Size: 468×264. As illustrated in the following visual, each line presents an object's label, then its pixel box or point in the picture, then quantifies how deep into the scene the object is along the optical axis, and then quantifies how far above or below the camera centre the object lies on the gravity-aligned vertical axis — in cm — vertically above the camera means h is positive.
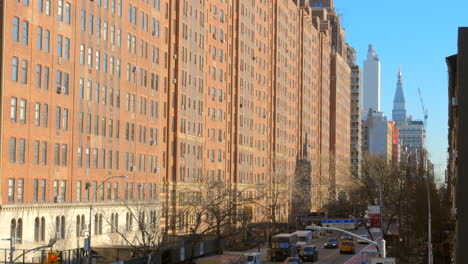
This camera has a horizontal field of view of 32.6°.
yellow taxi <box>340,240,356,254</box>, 10956 -1164
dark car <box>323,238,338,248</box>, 12067 -1241
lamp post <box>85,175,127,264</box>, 6314 -741
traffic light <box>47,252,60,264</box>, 4903 -614
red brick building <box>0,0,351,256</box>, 7038 +590
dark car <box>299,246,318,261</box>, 9475 -1097
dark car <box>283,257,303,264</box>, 8146 -1016
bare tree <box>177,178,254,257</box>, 9588 -579
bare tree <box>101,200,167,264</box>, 8429 -655
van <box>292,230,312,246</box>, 10588 -1028
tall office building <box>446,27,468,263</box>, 4209 +103
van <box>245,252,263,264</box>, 8150 -1007
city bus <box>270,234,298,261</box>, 9525 -1032
